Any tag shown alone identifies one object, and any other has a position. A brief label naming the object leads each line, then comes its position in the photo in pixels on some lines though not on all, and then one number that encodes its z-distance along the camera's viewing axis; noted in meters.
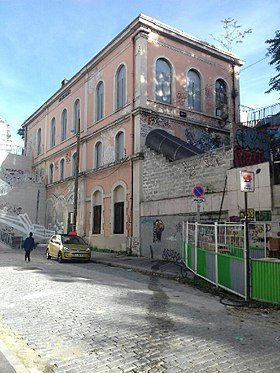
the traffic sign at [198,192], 12.76
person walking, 17.48
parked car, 17.42
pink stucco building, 21.38
